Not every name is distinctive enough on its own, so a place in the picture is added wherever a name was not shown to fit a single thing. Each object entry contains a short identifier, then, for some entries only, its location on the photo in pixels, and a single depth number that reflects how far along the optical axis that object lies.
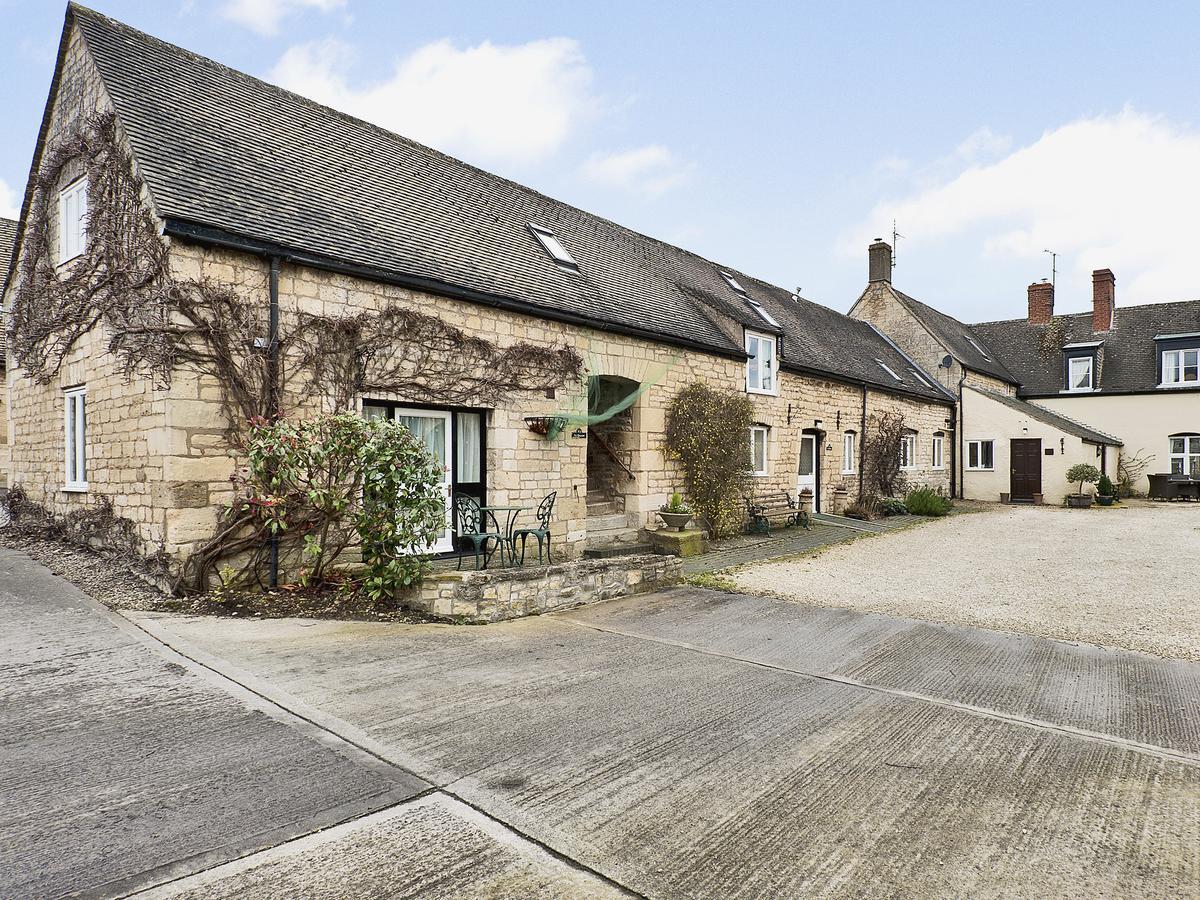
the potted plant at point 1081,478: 21.20
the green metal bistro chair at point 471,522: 8.68
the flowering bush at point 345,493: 6.67
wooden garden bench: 14.03
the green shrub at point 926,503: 18.92
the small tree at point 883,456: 19.23
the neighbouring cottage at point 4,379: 13.10
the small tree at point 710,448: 12.65
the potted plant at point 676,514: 11.64
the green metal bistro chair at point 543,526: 8.73
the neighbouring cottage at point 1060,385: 23.05
